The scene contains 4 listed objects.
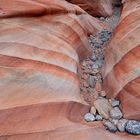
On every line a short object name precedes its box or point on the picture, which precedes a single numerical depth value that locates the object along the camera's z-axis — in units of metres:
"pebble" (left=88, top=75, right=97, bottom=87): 1.93
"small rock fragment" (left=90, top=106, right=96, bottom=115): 1.59
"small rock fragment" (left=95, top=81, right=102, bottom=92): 1.87
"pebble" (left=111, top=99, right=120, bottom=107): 1.64
